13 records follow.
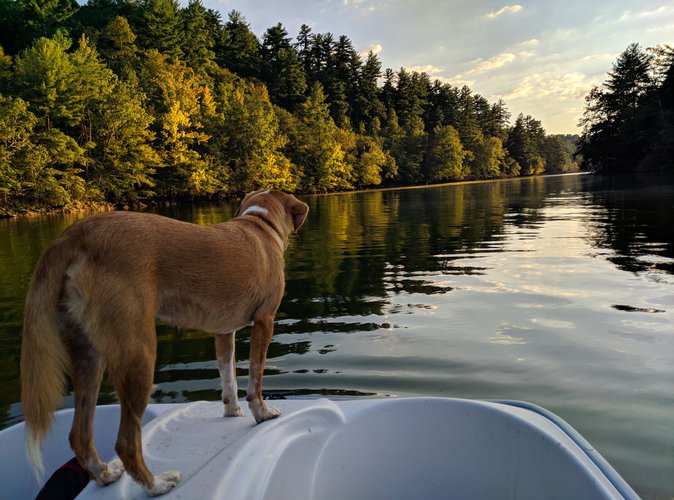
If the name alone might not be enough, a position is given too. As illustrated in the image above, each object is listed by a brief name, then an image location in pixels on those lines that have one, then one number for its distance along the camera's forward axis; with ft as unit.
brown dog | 6.44
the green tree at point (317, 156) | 202.90
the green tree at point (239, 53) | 277.44
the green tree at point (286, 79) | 267.80
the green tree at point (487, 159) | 346.54
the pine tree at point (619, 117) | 213.25
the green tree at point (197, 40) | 219.41
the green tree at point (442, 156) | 290.97
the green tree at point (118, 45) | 160.83
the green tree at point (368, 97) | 319.68
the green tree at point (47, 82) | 108.47
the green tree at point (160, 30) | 203.00
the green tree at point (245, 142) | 164.35
